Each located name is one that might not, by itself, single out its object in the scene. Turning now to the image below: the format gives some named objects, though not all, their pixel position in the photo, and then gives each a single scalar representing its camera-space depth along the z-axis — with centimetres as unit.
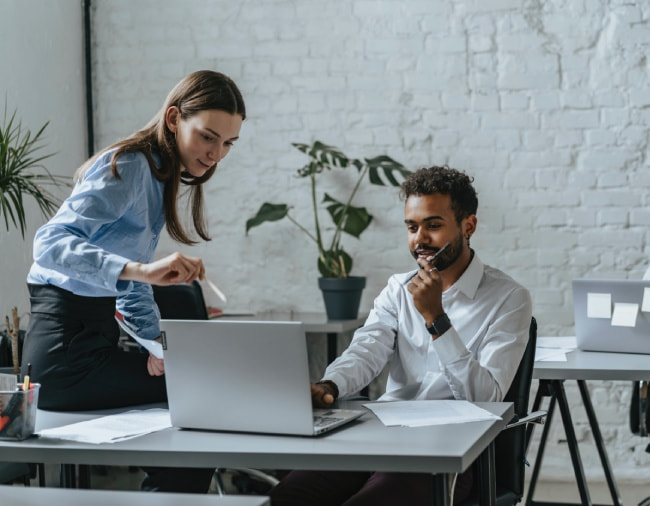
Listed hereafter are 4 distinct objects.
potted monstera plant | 402
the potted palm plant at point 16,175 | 335
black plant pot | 401
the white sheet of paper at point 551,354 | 279
